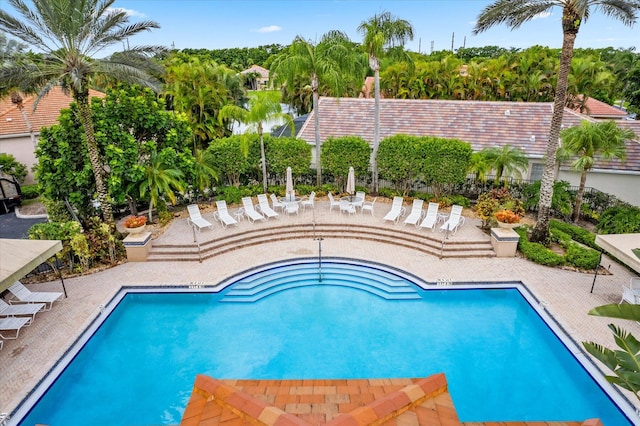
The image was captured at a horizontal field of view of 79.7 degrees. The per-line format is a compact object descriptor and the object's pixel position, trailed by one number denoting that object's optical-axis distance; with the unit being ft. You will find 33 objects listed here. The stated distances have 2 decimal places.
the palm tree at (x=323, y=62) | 63.00
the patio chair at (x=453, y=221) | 55.89
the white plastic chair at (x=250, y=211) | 60.55
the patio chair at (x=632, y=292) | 38.55
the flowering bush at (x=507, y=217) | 51.19
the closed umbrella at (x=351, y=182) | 63.98
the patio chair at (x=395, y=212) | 59.87
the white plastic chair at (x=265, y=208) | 61.60
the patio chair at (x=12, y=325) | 36.50
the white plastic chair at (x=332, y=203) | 64.23
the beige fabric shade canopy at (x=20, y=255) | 34.40
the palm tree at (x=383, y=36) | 62.18
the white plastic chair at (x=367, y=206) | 63.52
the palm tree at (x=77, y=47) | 42.09
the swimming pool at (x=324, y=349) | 30.89
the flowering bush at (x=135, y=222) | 51.90
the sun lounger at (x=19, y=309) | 38.53
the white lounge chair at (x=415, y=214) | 58.80
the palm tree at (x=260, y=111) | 63.72
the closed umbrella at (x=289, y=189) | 63.00
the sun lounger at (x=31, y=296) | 41.09
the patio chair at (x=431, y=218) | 57.36
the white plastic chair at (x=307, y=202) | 62.28
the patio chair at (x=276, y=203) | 64.80
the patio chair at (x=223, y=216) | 59.47
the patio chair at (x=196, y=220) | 57.62
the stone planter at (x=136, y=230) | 52.16
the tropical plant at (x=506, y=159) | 59.93
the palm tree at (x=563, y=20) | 44.88
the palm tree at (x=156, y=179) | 56.18
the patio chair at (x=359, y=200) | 64.34
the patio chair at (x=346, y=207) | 62.75
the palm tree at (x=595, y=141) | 53.98
